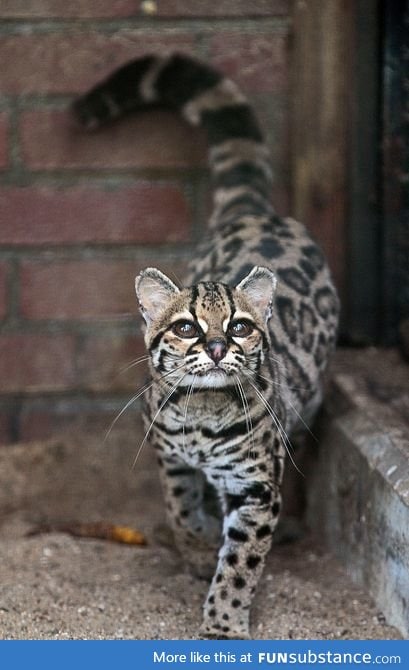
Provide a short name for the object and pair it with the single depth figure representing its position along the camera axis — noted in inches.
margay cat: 252.5
